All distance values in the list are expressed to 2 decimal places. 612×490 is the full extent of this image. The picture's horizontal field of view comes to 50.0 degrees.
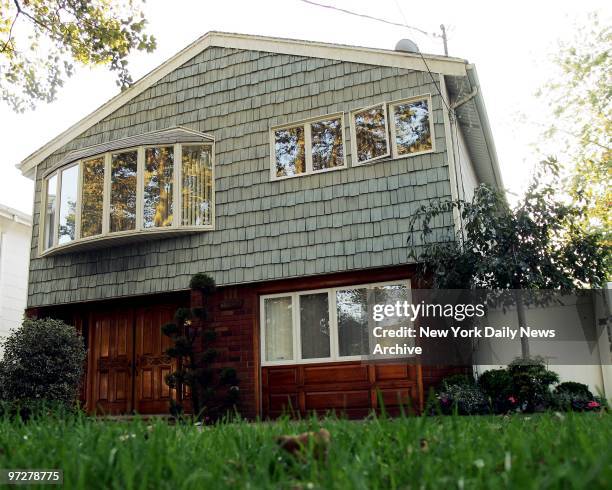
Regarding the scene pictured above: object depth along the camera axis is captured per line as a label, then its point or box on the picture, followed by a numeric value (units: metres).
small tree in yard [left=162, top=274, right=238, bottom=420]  9.86
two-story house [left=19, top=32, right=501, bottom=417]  9.71
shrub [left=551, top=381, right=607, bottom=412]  7.65
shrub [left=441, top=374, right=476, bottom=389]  8.41
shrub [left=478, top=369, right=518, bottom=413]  8.02
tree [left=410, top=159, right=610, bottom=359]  8.44
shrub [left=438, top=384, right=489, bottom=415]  7.86
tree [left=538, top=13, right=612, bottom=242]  19.34
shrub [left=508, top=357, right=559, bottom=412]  7.96
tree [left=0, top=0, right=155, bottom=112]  9.27
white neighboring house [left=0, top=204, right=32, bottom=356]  15.59
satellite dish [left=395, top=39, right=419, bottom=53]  11.33
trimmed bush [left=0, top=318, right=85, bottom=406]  9.49
